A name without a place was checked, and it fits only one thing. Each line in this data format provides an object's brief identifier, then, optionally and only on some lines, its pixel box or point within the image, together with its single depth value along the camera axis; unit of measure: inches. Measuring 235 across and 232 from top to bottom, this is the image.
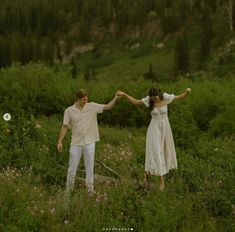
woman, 404.5
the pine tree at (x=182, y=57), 3752.5
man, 402.6
